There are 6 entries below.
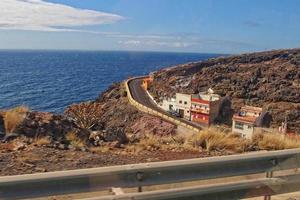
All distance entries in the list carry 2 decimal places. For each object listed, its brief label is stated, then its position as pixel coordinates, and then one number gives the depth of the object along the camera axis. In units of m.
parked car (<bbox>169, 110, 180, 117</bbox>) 46.92
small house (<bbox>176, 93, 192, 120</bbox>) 47.01
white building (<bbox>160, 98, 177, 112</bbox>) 48.60
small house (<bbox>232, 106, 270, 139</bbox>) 35.83
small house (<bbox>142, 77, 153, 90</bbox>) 63.19
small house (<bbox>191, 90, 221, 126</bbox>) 44.81
